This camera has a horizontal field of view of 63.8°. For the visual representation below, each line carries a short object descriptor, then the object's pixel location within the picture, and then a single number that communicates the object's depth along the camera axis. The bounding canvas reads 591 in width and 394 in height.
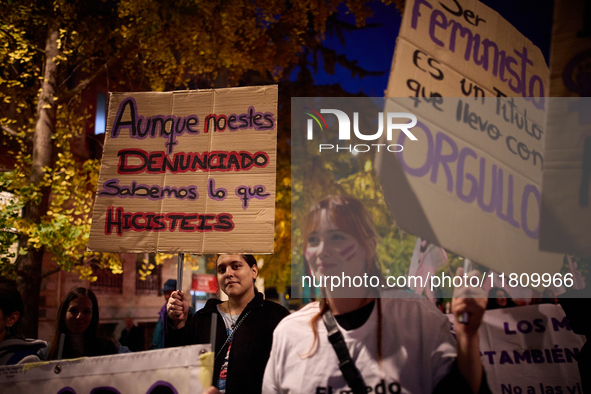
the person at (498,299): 2.97
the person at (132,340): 5.91
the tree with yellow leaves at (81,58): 6.85
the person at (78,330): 3.24
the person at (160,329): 5.02
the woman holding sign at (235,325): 2.69
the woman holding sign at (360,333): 1.98
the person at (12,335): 3.02
